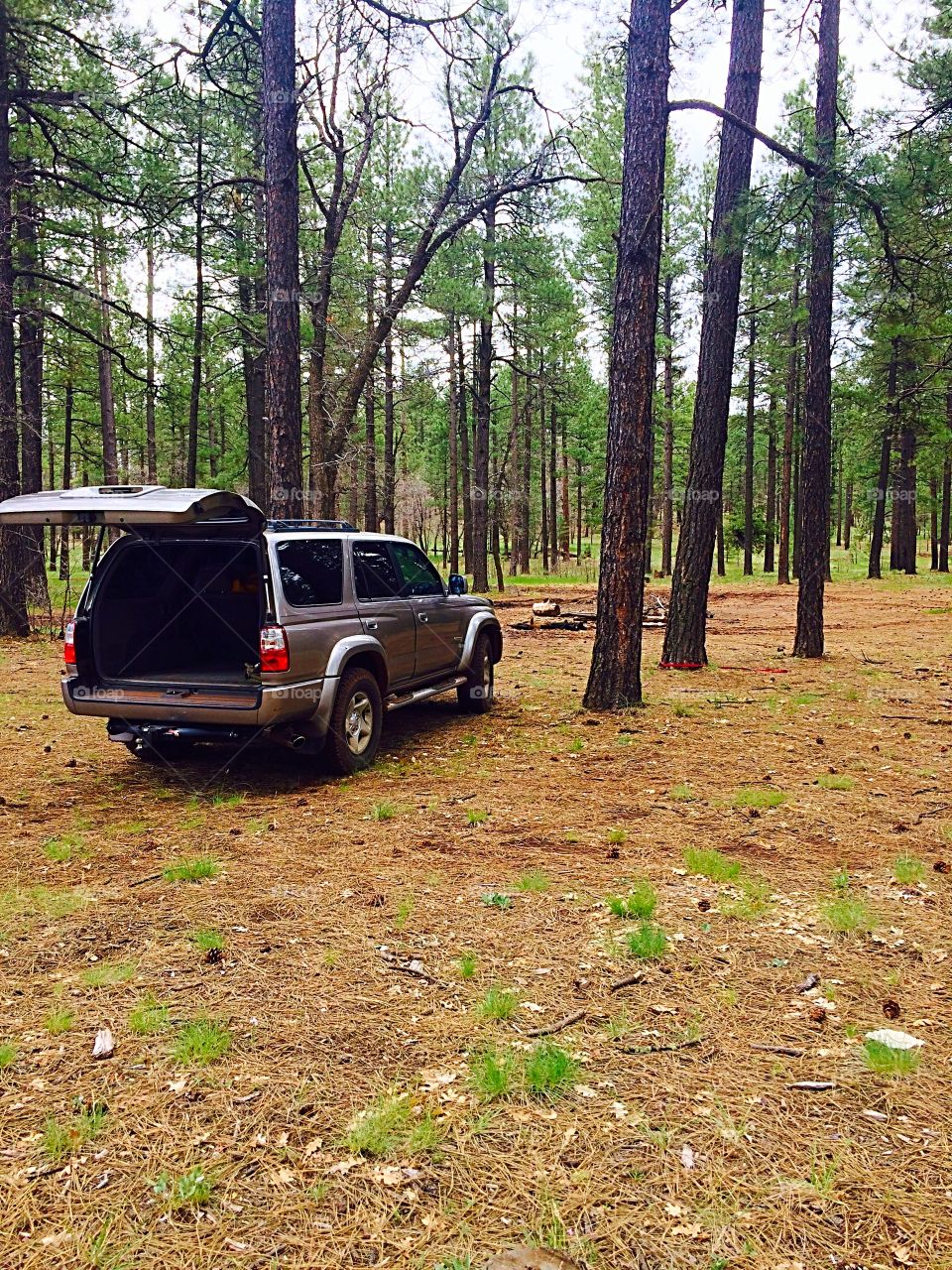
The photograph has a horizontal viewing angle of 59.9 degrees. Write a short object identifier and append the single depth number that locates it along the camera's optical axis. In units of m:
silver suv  5.85
